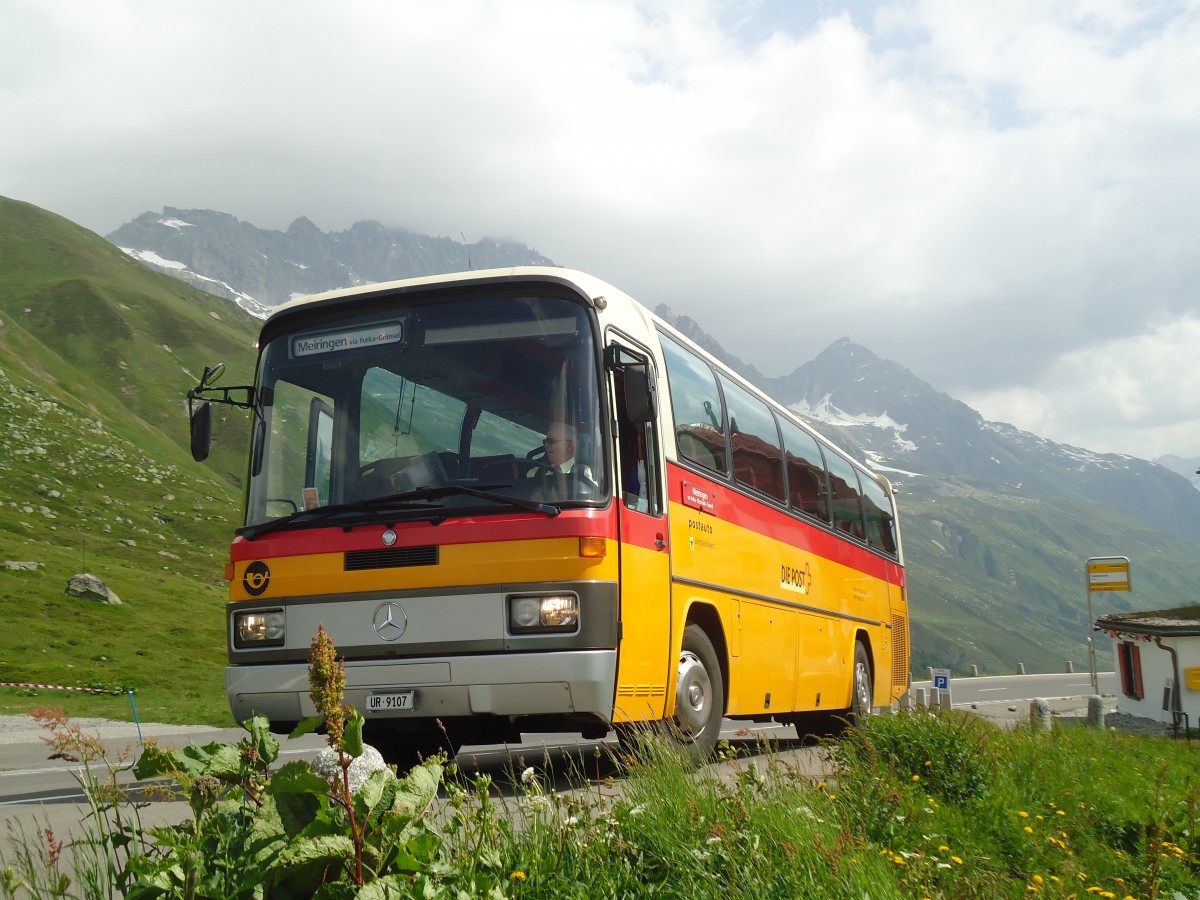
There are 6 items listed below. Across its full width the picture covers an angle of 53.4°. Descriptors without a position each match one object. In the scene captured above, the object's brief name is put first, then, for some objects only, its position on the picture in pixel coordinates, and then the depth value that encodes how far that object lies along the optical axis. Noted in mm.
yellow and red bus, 7770
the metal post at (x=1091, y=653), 35144
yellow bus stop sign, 34812
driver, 8078
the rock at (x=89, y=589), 61281
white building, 35844
